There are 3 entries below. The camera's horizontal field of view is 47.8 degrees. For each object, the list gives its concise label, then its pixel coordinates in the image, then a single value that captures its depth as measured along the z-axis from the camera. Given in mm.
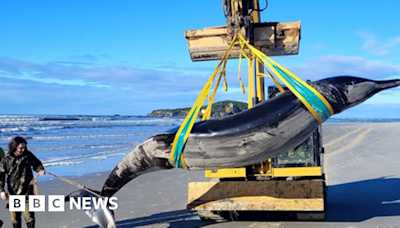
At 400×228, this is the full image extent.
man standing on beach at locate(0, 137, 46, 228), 6625
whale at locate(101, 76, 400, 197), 4766
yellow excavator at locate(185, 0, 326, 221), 6633
